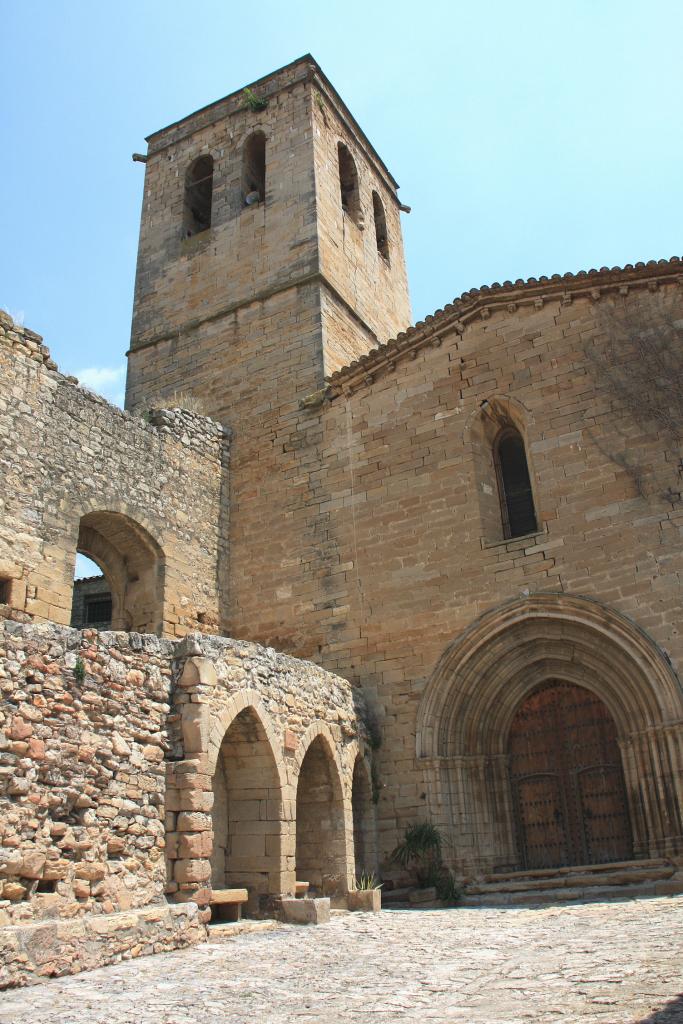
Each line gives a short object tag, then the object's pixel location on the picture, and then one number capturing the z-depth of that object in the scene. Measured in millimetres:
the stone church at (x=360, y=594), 7121
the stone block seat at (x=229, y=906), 7449
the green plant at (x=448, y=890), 9523
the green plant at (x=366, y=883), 9445
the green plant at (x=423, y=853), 9805
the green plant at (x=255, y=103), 17203
